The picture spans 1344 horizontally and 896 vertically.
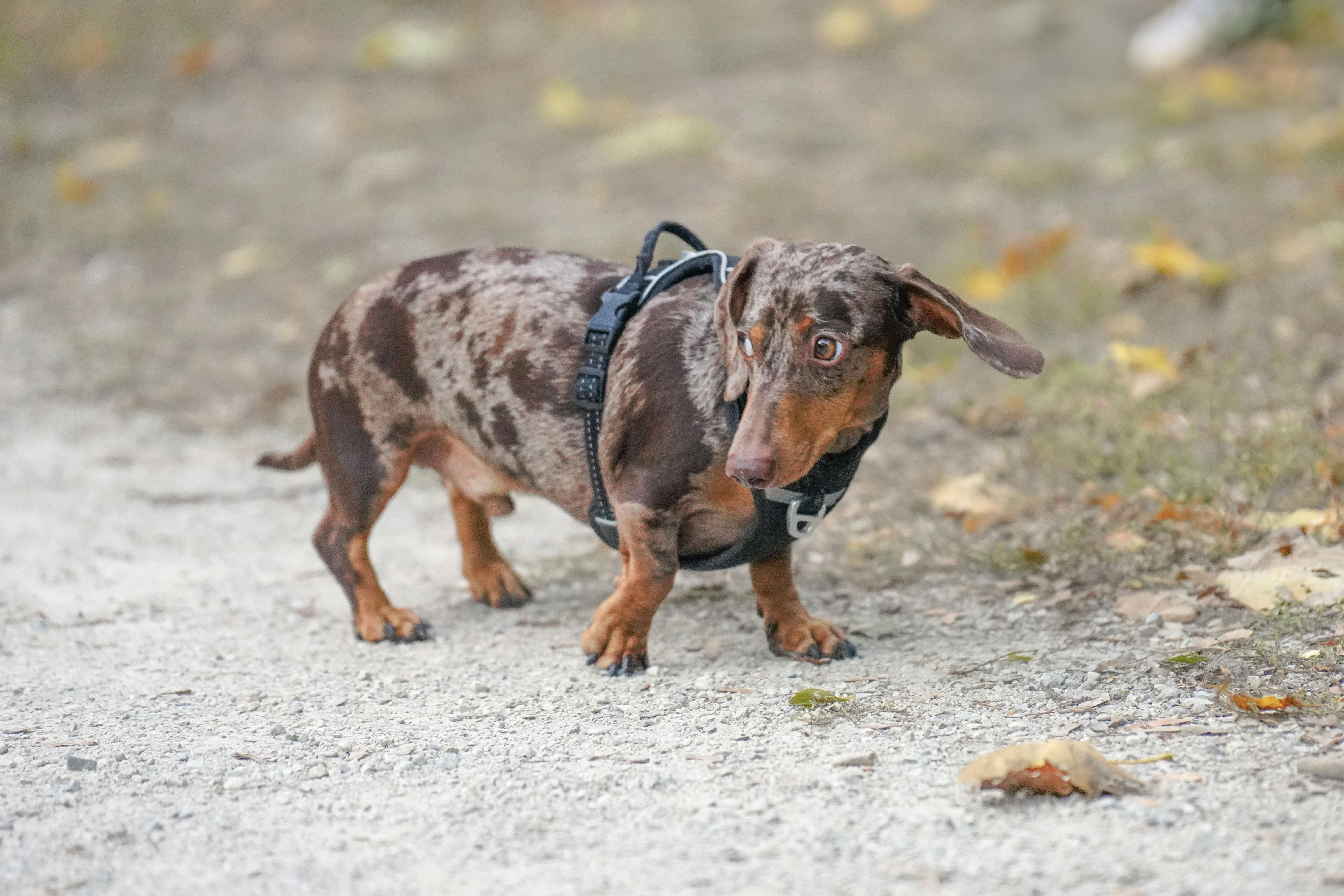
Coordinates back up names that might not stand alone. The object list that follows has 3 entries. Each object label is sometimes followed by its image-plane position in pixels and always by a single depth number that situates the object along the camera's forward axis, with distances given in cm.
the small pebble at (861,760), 565
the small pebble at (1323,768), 518
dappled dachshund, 591
